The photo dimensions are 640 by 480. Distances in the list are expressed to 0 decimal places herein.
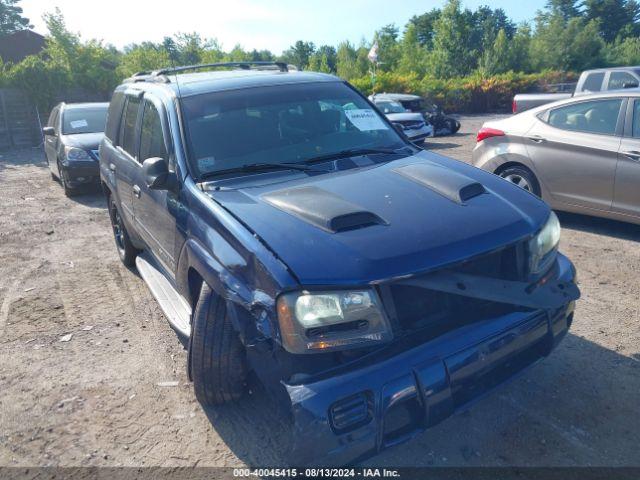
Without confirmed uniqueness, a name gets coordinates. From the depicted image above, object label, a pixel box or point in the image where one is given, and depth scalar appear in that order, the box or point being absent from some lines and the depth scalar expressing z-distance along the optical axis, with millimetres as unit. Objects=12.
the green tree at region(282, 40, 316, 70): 70312
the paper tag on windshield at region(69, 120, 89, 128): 10359
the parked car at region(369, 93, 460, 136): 16797
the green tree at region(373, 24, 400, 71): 49656
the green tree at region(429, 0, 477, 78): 42938
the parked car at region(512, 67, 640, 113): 12155
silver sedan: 5465
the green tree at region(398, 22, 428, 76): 45325
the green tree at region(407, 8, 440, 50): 73000
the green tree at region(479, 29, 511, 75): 41938
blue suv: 2223
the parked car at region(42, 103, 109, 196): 9320
